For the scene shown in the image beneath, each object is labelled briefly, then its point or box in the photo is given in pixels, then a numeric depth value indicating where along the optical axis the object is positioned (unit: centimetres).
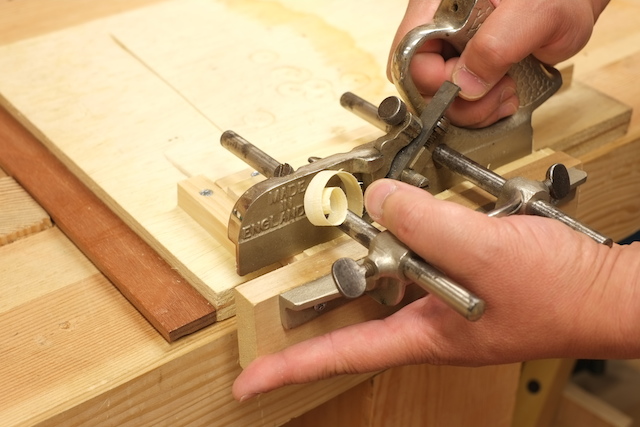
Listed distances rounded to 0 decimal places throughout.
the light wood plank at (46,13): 107
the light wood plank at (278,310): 74
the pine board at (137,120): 81
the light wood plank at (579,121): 92
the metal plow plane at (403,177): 72
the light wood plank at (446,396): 88
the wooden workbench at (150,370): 74
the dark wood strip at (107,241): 77
